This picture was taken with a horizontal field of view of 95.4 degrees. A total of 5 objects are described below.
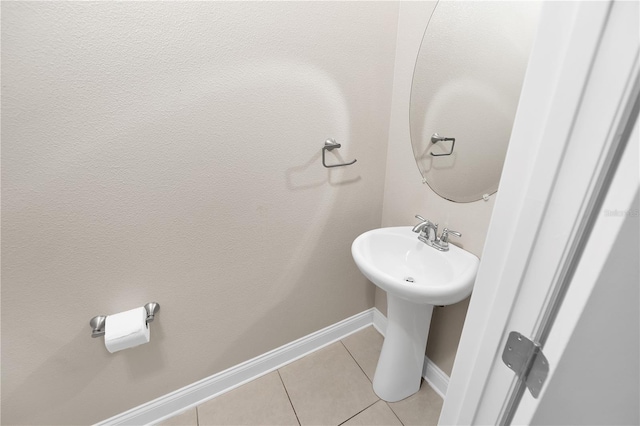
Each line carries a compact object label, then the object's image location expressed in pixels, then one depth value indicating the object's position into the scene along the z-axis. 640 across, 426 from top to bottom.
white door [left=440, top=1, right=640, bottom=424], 0.32
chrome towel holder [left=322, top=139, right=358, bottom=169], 1.27
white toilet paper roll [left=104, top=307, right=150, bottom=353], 1.00
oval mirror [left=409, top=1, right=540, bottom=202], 0.95
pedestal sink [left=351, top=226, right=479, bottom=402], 1.13
